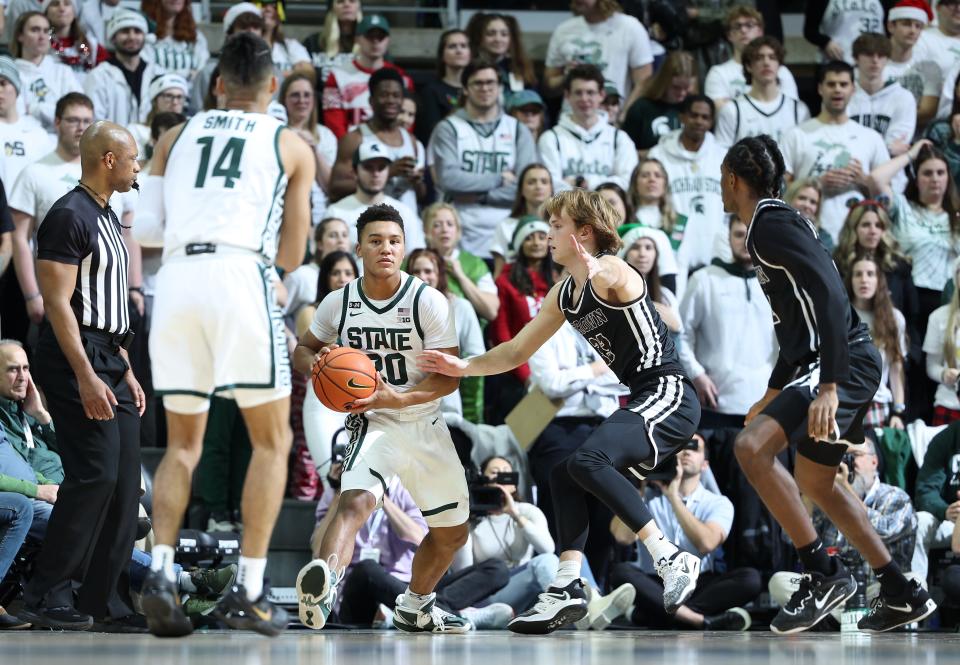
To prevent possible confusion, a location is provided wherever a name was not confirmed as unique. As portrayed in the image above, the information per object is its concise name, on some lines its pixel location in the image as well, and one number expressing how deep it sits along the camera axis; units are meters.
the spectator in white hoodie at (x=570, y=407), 19.20
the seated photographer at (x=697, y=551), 18.80
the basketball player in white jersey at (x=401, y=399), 14.32
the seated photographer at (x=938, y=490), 19.58
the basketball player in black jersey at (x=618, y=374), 13.27
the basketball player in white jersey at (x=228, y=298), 11.43
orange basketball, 13.48
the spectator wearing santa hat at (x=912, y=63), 27.59
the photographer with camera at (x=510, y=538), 18.31
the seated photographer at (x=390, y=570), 17.75
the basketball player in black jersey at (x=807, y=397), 12.91
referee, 13.01
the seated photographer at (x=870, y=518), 18.45
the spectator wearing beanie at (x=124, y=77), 23.95
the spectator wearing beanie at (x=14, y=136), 20.95
